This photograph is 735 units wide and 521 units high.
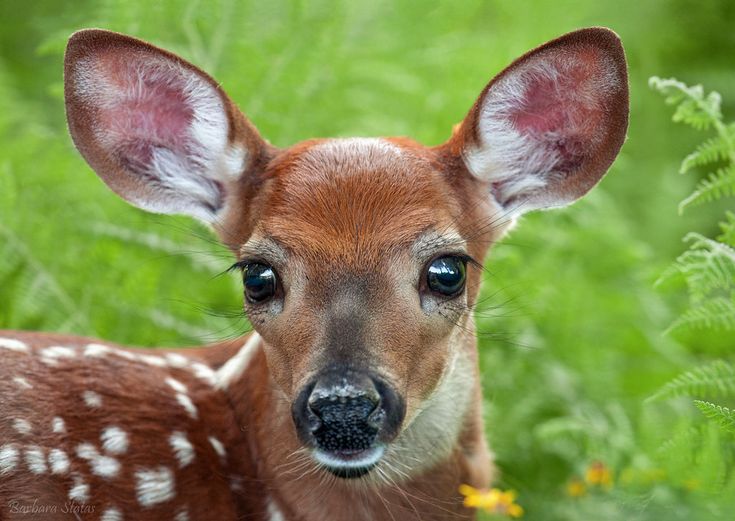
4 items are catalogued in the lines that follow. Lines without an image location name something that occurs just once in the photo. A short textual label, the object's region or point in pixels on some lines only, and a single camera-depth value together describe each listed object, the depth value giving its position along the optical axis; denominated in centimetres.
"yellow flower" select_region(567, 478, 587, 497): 852
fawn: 649
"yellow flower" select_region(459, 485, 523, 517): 702
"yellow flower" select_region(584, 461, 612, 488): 845
